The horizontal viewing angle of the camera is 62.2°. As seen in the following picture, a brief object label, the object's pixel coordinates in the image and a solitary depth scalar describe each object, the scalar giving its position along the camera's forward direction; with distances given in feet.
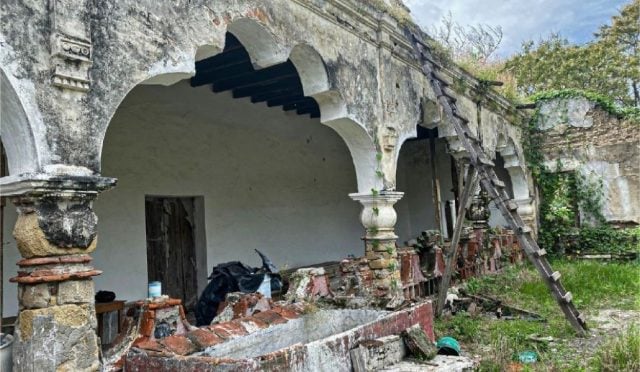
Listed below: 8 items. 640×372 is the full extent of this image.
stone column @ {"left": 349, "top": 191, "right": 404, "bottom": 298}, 22.65
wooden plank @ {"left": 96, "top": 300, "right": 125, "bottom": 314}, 17.64
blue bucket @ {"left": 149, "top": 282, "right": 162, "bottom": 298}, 14.74
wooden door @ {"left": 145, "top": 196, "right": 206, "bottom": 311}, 25.48
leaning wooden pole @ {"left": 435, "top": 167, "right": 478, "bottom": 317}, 24.35
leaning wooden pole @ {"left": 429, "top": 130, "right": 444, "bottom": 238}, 32.76
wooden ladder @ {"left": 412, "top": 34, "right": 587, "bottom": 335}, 20.33
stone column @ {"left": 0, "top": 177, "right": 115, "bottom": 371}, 10.28
